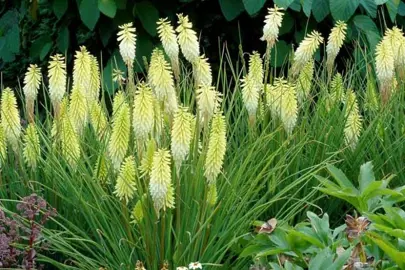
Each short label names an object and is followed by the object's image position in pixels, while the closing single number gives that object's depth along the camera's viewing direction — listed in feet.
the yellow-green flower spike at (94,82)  18.04
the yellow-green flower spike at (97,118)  18.06
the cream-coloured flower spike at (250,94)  16.96
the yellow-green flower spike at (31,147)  17.09
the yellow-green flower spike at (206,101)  15.28
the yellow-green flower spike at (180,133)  14.52
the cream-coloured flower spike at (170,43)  16.26
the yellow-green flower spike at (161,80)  15.39
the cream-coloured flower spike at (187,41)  15.94
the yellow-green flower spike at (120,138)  15.09
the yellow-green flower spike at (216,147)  14.55
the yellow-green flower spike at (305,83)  18.86
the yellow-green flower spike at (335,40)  18.35
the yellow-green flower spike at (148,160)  15.02
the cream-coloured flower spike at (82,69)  17.24
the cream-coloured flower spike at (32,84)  17.27
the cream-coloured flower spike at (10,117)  16.88
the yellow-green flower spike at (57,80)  16.82
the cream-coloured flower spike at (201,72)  16.26
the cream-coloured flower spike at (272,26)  17.80
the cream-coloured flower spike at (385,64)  17.90
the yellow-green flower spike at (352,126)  17.85
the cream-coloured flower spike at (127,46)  16.48
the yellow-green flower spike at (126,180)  14.69
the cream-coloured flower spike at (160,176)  14.11
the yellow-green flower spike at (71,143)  16.31
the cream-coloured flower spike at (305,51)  17.85
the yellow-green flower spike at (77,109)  16.76
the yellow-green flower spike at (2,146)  17.49
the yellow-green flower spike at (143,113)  14.88
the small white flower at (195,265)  13.93
